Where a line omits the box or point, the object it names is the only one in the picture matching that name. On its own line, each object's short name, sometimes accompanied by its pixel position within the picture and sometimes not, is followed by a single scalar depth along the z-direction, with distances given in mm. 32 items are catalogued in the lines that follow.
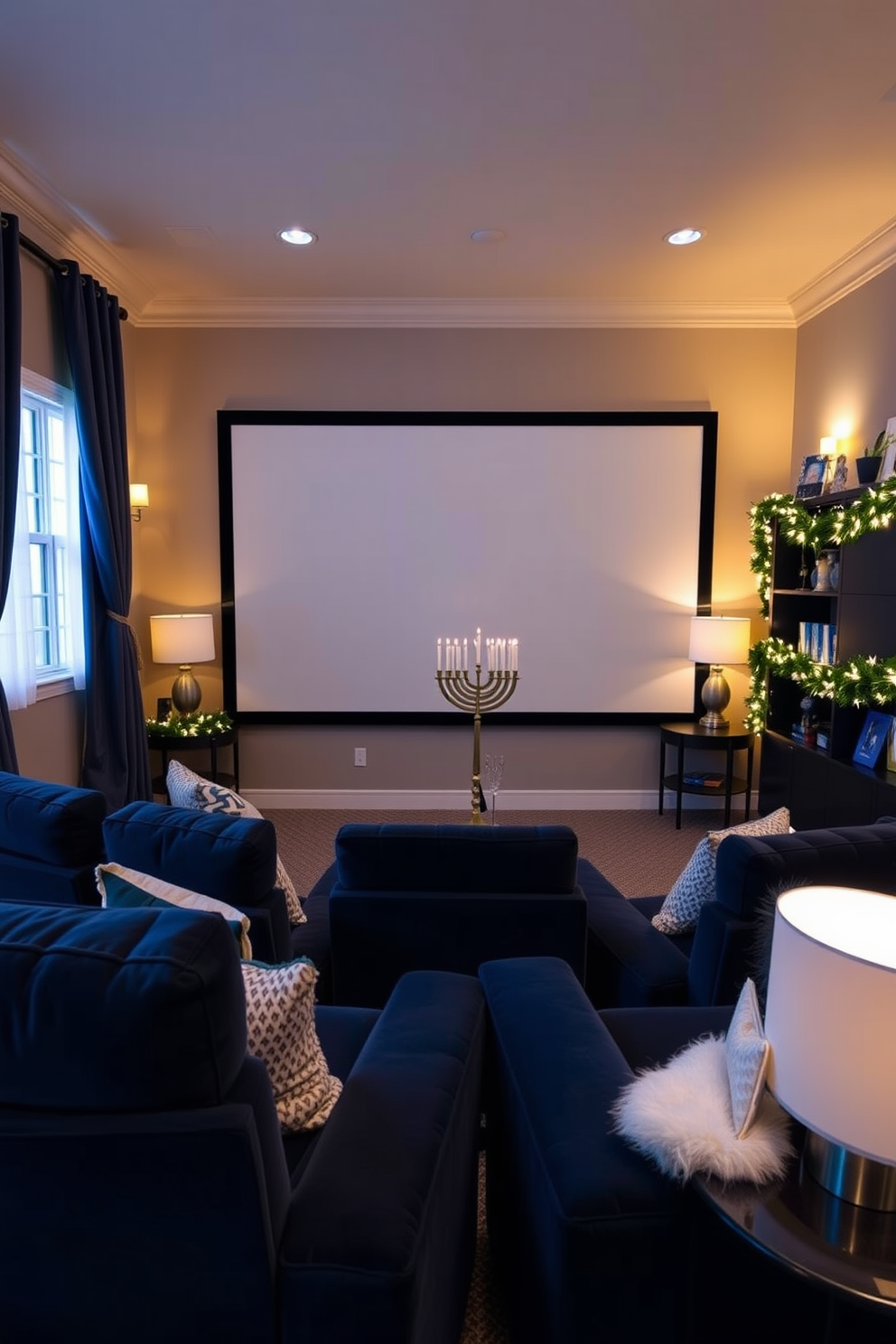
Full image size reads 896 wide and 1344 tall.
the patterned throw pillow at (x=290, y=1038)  1314
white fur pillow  1104
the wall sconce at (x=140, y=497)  4914
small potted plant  4016
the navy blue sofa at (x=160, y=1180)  922
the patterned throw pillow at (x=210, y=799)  2488
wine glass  3424
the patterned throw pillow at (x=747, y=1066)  1145
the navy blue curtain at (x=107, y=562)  4262
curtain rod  3688
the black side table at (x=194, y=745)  4859
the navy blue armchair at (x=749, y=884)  1927
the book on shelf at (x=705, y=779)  5059
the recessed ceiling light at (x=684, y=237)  4090
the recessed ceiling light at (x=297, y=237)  4081
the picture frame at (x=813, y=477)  4523
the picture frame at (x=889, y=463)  3926
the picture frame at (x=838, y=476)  4438
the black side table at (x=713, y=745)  4949
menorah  3316
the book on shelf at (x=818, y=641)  4379
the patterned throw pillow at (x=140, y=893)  1489
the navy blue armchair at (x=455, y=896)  2246
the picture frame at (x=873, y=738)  3797
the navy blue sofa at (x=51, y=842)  2107
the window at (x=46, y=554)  3789
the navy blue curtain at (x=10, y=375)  3418
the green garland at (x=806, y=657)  3691
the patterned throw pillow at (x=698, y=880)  2305
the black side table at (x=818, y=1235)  958
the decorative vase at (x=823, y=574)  4484
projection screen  5270
